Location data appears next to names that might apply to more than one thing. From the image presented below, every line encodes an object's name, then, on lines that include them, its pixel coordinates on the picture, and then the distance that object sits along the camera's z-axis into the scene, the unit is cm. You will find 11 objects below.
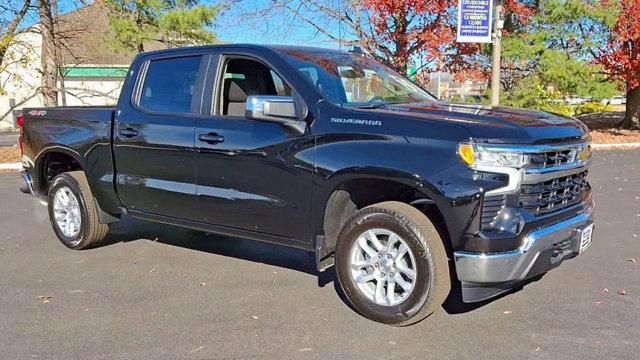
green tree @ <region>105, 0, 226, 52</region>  1652
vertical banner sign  1139
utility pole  1221
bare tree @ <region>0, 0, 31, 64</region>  1532
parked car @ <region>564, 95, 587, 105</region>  1855
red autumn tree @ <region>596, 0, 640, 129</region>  1539
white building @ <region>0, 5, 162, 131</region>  1582
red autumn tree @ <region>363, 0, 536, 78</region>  1478
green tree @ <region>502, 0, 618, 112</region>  1593
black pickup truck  365
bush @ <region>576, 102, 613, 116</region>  2861
